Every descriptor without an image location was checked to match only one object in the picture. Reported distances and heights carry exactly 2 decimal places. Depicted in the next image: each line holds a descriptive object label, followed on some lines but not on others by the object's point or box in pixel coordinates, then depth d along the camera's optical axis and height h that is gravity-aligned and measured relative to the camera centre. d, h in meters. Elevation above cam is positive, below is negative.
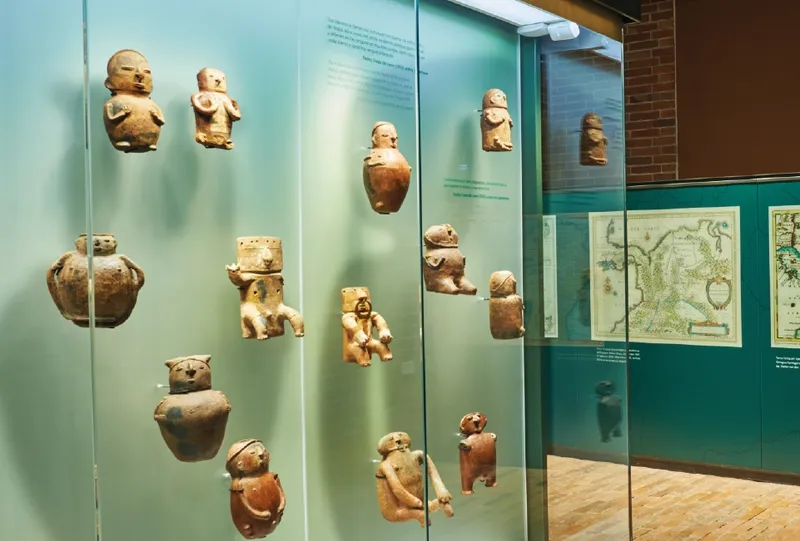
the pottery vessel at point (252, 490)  2.67 -0.68
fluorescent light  3.64 +1.02
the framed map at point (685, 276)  6.13 -0.15
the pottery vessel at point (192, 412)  2.46 -0.41
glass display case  2.42 -0.03
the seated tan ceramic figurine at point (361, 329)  3.08 -0.24
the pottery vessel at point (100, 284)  2.30 -0.05
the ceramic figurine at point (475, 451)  3.48 -0.76
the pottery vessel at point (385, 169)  3.12 +0.31
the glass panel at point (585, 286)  3.97 -0.14
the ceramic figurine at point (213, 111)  2.65 +0.45
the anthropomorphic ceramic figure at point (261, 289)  2.75 -0.08
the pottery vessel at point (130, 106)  2.38 +0.42
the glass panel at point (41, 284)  2.40 -0.05
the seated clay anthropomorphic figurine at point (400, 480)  3.12 -0.77
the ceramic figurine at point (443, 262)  3.28 -0.01
